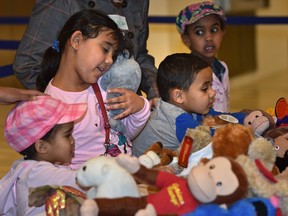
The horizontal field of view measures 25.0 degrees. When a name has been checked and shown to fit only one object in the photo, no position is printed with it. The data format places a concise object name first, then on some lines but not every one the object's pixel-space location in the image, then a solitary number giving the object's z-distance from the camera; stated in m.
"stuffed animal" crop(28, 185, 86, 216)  2.40
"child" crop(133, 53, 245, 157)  3.21
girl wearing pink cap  2.65
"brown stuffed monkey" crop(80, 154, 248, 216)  2.10
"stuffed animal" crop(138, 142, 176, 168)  2.74
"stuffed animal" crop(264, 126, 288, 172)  3.06
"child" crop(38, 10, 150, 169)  2.99
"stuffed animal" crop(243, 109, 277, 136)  3.31
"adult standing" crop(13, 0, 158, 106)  3.30
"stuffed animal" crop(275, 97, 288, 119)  3.73
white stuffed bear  2.17
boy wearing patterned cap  4.27
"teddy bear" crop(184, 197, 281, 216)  2.15
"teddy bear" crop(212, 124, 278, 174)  2.45
